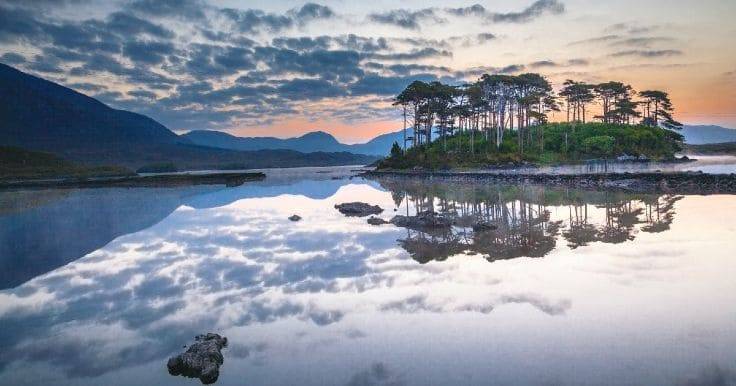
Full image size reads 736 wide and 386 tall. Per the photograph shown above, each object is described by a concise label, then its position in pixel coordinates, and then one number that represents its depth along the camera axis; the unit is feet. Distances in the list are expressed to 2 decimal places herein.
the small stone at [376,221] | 75.26
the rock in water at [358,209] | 88.48
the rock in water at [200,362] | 22.56
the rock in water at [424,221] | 68.08
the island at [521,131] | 240.94
